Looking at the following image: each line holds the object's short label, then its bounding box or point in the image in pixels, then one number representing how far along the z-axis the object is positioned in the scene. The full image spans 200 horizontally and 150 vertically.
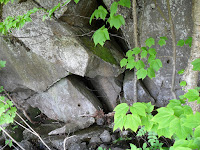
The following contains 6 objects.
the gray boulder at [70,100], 5.36
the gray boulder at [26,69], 5.05
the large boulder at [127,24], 4.06
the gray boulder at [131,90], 4.86
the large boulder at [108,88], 5.30
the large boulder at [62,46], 4.14
